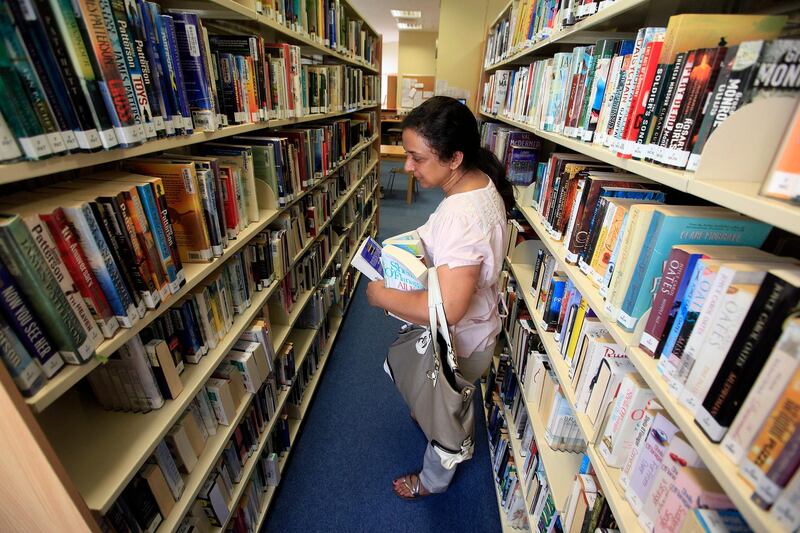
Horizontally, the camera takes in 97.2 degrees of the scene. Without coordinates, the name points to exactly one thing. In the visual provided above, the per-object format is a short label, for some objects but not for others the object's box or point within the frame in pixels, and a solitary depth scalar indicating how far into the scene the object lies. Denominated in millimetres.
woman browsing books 1173
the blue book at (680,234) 718
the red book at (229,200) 1215
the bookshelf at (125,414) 641
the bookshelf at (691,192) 502
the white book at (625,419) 802
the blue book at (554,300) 1336
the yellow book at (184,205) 992
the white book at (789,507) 438
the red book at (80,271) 651
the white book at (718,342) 542
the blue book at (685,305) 642
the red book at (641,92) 817
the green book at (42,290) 566
